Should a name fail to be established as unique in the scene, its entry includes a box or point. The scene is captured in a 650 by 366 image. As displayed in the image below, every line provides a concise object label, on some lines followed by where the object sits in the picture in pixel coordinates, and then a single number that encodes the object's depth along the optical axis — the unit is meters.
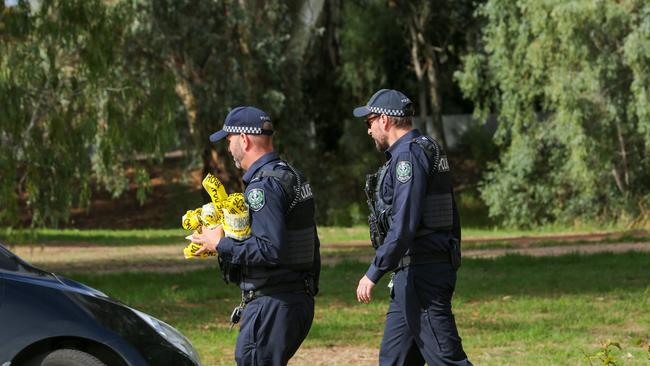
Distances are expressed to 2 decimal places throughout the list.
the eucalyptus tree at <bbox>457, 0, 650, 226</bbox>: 63.19
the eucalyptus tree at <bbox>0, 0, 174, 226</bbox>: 37.81
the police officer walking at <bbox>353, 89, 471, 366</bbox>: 14.02
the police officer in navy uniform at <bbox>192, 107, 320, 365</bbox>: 12.59
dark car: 12.70
